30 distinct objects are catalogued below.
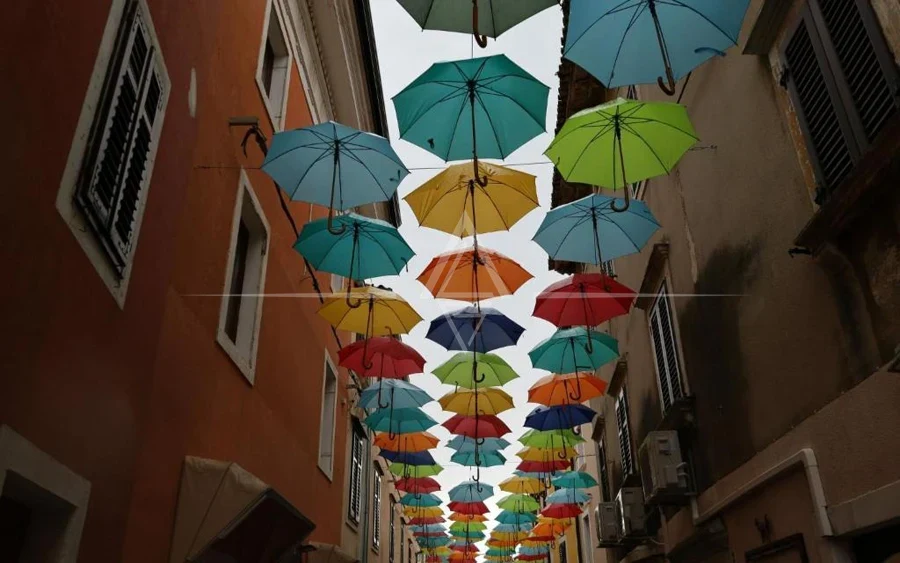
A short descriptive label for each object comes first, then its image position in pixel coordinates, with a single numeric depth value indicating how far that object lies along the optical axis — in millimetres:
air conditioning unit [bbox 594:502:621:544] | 13375
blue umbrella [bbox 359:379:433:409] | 14141
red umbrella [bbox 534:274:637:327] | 10555
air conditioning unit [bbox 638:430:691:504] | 8914
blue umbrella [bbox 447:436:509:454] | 18547
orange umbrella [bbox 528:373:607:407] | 13484
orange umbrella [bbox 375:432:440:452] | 17781
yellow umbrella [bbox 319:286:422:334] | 11172
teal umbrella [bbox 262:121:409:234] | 8016
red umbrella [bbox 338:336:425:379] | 11508
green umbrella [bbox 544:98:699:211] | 7484
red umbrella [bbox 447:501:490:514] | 25988
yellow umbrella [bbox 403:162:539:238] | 9117
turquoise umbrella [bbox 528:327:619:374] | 12414
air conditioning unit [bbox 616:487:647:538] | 11586
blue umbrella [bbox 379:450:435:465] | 18422
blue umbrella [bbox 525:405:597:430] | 14586
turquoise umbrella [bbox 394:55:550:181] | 7551
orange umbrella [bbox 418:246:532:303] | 10633
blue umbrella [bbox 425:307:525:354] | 12109
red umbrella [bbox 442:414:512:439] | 15642
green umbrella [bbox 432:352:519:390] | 13766
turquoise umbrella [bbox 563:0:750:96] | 6285
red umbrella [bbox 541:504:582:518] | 20188
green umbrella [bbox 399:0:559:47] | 6734
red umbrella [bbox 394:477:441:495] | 23394
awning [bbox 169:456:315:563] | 6512
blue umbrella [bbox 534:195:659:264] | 9406
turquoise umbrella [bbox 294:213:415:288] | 9383
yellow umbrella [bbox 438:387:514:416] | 15172
